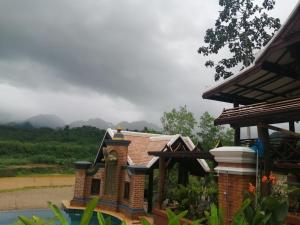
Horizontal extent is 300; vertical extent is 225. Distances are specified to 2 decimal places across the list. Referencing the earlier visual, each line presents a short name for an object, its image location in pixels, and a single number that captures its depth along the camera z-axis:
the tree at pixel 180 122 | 20.16
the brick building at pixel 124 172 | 11.20
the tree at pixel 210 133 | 19.52
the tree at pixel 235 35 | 15.29
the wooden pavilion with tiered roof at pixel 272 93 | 4.89
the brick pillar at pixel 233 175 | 5.08
